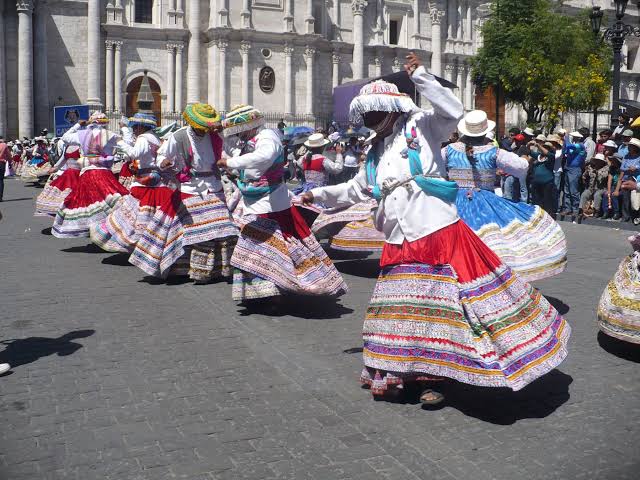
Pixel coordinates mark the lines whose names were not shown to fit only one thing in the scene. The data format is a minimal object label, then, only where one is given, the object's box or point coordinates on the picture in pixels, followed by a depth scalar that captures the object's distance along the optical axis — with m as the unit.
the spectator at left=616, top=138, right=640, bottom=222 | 13.65
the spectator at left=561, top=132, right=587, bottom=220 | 16.92
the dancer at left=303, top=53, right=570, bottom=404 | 4.45
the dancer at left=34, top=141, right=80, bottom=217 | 12.82
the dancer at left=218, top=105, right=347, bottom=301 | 7.20
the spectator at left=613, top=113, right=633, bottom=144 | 17.38
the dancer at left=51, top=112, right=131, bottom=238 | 11.69
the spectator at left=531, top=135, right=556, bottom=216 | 15.89
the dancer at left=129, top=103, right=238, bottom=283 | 8.44
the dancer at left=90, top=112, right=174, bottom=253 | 9.66
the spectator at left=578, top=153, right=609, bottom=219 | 16.47
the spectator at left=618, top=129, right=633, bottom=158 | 15.47
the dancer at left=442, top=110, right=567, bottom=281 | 7.36
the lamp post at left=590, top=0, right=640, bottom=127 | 17.56
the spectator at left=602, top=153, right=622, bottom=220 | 15.96
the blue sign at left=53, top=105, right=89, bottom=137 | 28.73
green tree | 31.08
